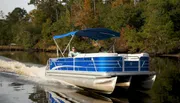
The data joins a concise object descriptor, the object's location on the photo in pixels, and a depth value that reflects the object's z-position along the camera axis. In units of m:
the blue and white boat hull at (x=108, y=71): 13.45
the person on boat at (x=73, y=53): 15.65
